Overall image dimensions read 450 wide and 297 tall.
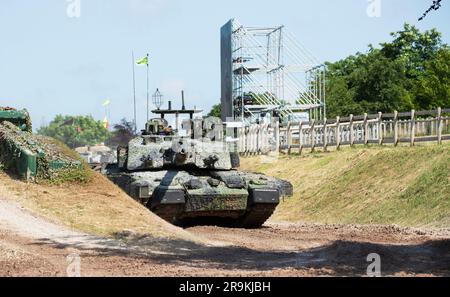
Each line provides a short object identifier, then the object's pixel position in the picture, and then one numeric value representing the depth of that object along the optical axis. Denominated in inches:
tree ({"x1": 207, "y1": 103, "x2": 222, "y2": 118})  3126.2
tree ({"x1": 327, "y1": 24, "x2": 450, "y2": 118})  2017.7
